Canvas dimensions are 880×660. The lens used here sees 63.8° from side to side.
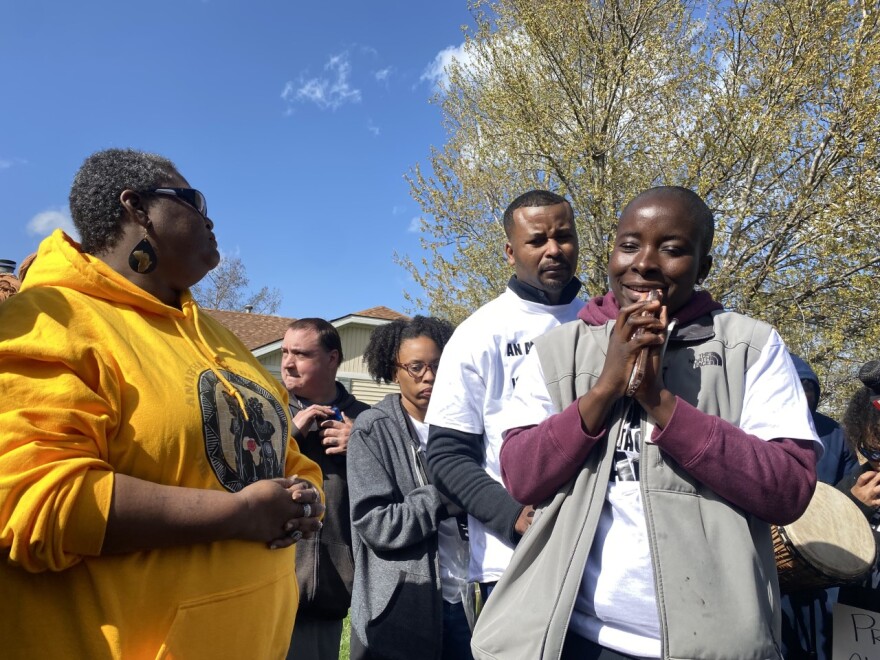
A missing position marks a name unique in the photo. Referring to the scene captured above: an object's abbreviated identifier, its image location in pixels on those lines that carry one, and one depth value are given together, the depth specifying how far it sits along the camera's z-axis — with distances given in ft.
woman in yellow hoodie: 5.36
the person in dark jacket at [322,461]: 11.02
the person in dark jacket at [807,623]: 10.62
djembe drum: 8.61
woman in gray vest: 5.21
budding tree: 39.32
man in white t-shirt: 8.53
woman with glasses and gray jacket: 9.89
